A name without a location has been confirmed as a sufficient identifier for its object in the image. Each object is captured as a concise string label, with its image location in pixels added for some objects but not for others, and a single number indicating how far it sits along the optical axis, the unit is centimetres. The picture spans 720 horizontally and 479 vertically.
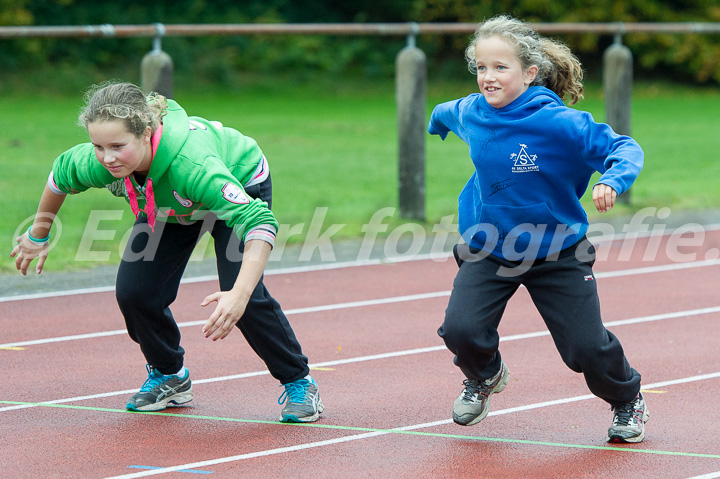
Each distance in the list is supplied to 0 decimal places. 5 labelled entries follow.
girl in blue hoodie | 873
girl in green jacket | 841
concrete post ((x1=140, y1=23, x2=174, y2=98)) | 1867
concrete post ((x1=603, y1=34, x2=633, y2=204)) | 2408
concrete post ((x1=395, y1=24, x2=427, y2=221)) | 2144
